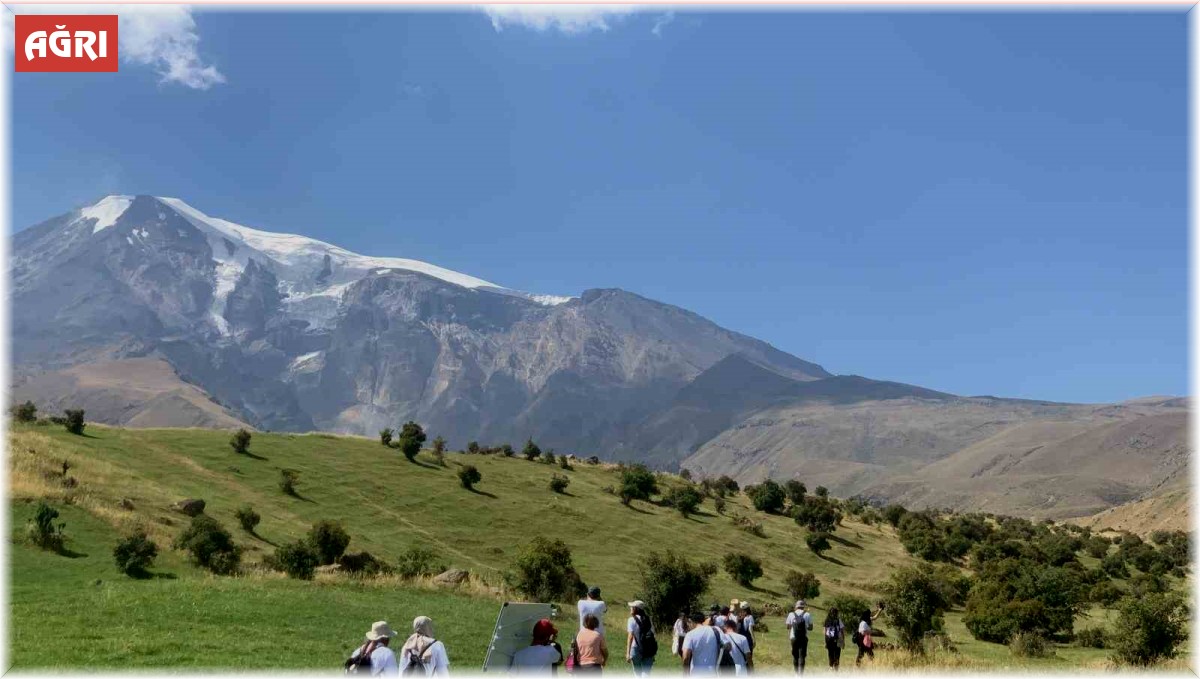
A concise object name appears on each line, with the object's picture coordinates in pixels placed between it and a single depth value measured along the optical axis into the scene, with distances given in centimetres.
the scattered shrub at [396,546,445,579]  4653
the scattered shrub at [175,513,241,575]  4552
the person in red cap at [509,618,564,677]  1612
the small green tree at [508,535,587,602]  4603
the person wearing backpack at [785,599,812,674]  2469
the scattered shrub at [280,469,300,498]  7344
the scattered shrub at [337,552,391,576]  4769
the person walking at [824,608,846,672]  2544
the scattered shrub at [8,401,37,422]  7888
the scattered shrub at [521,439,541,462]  10762
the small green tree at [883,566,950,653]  3731
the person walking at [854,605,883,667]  2704
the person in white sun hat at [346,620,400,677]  1440
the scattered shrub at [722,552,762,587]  6794
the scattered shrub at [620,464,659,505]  8962
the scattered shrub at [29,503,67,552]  4228
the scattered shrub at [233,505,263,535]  5800
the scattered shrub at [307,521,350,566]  5216
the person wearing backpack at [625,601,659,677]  1853
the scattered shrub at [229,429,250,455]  8262
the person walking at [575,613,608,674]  1641
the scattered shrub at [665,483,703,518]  8944
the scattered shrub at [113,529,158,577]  4131
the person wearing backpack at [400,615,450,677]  1438
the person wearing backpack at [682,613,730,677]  1720
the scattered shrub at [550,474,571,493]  8800
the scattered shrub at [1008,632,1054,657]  3791
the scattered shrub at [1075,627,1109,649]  4256
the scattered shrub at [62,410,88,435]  7850
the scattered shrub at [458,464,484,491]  8406
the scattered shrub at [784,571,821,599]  6550
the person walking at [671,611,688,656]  2119
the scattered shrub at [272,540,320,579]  4535
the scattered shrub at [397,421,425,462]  9369
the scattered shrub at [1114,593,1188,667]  3030
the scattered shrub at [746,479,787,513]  10131
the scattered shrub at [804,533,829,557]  8375
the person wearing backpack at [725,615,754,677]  1755
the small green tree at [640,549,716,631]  4272
